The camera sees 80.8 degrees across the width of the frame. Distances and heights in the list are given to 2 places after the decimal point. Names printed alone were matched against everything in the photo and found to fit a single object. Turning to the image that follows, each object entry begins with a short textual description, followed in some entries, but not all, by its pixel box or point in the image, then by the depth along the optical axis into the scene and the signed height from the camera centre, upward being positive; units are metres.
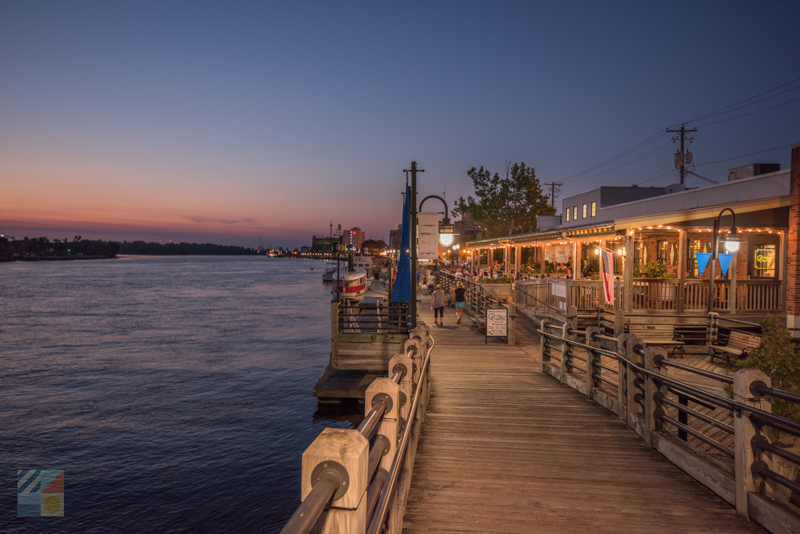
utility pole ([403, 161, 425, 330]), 11.88 +0.62
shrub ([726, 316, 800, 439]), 6.89 -1.44
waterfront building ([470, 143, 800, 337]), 14.16 +1.03
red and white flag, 15.87 -0.41
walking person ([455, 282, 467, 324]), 19.41 -1.52
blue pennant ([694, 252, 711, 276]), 15.02 +0.18
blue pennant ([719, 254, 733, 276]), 14.44 +0.15
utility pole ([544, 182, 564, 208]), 89.35 +14.13
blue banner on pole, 13.95 -0.46
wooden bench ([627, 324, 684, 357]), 15.36 -2.27
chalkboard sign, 14.91 -1.94
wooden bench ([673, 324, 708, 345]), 14.26 -2.09
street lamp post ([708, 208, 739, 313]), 13.21 +0.56
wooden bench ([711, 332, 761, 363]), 12.38 -2.19
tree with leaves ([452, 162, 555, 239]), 54.00 +7.20
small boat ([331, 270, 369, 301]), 45.84 -2.55
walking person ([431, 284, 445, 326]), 18.62 -1.61
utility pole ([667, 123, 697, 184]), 39.96 +9.77
